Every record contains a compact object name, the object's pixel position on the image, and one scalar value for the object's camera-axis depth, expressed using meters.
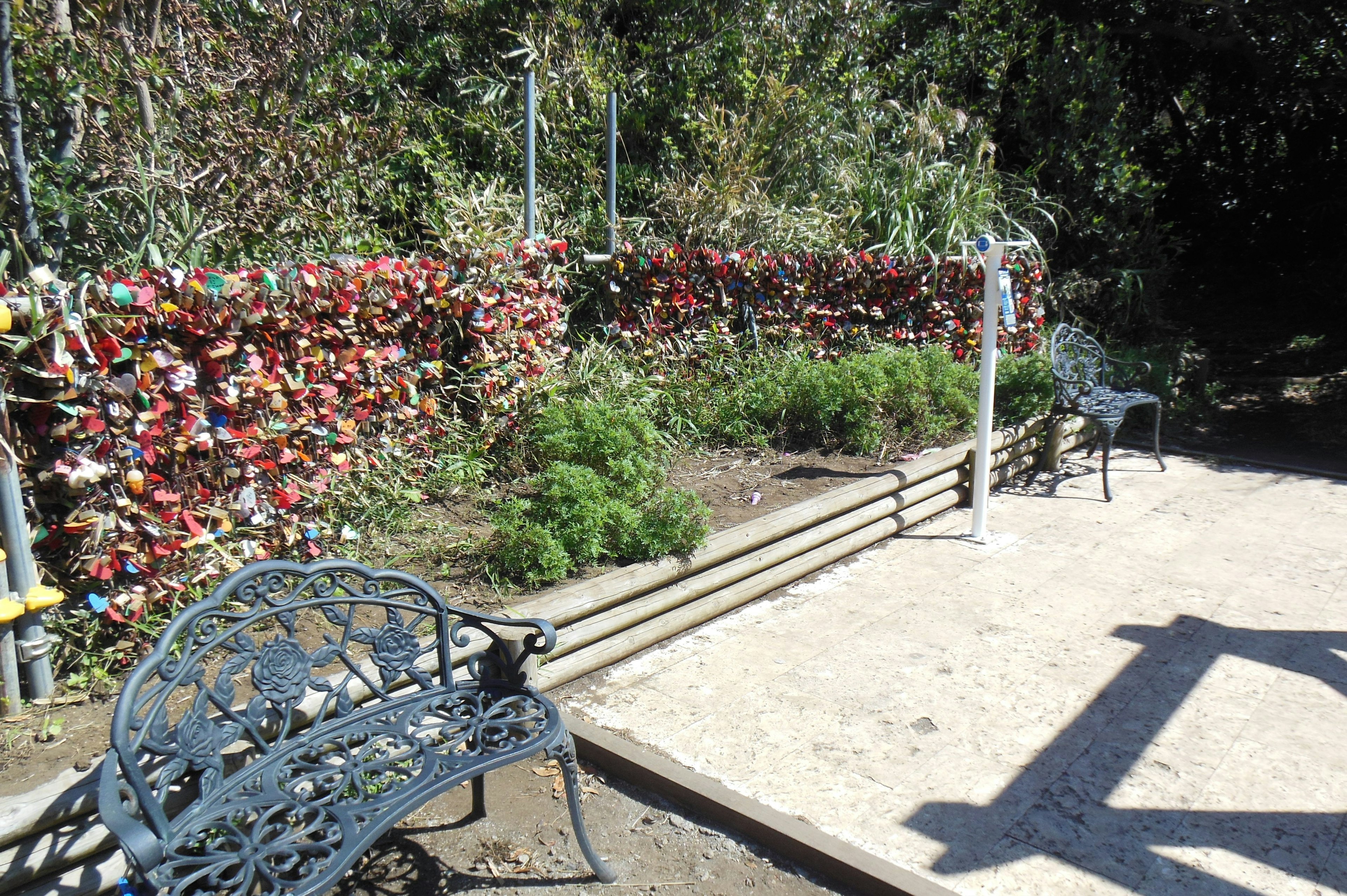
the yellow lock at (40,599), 2.56
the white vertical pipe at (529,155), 5.45
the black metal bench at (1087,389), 6.24
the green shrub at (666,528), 3.94
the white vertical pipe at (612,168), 6.27
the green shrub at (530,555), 3.69
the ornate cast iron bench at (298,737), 1.90
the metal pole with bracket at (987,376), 4.93
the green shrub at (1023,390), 6.84
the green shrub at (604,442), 4.32
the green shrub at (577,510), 3.85
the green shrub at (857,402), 5.96
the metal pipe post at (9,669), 2.56
